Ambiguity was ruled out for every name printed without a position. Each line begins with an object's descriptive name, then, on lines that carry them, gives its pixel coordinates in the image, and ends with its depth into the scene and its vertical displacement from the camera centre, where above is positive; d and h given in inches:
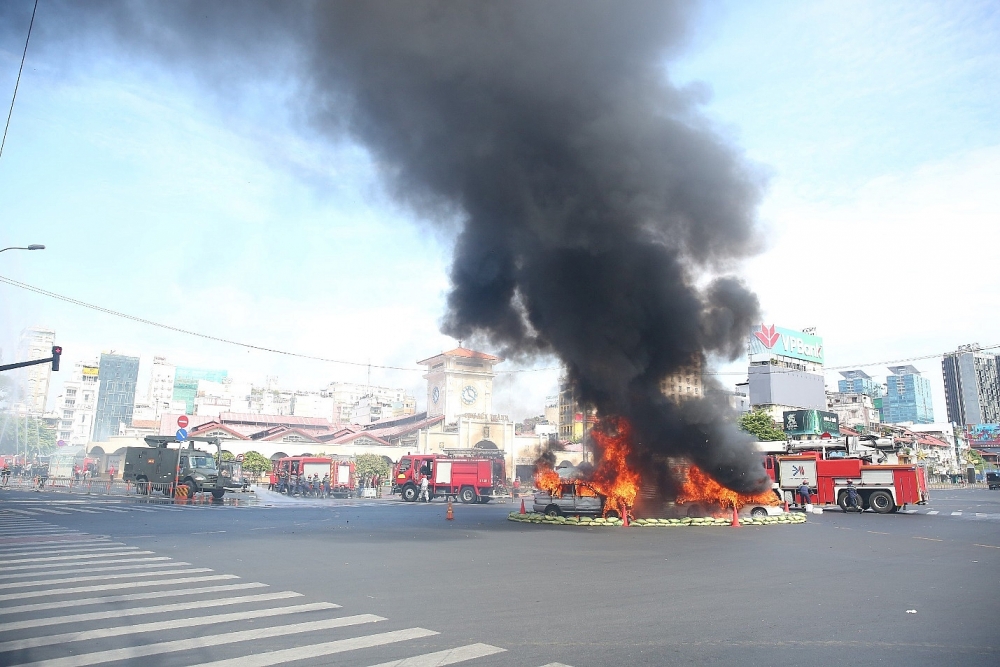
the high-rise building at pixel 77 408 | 5556.1 +493.6
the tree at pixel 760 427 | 2523.6 +184.6
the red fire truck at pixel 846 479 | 1173.1 -1.9
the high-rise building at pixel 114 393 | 5821.9 +645.7
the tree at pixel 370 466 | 2842.0 +21.5
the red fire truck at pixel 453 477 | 1604.3 -10.6
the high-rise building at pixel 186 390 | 5803.2 +663.6
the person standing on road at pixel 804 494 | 1240.2 -29.0
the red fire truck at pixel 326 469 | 1984.5 +3.4
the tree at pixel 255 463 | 2637.8 +24.0
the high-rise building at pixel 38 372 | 5275.6 +730.9
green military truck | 1391.5 -2.4
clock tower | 3262.8 +410.0
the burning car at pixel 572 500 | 946.7 -35.7
